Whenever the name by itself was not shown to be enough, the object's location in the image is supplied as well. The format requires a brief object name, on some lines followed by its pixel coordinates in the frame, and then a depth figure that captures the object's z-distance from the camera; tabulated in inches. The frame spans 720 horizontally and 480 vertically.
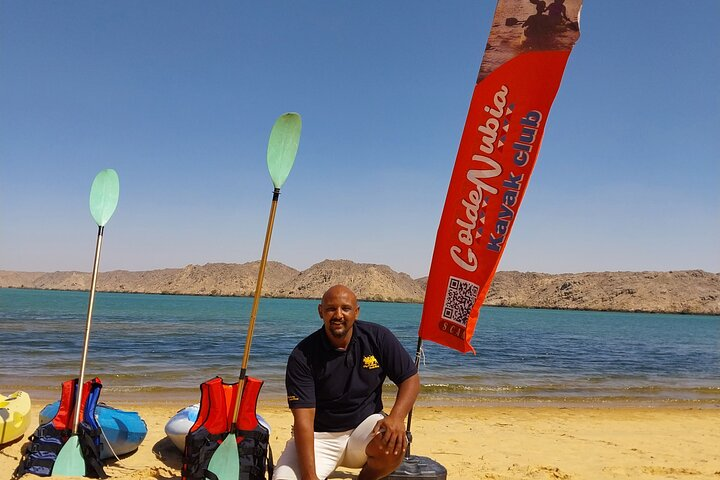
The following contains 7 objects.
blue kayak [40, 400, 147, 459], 194.3
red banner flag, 167.3
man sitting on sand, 133.6
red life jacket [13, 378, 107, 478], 167.8
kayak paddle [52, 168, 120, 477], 167.8
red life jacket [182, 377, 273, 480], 157.2
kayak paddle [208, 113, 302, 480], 153.9
